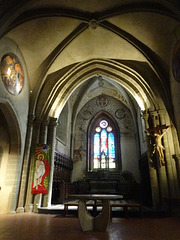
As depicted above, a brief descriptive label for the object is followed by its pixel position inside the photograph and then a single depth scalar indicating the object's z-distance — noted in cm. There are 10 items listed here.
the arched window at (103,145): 1573
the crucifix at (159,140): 798
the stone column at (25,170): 804
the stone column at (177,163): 749
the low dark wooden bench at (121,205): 632
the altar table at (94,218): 429
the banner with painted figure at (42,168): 864
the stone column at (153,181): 800
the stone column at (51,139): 889
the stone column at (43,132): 968
